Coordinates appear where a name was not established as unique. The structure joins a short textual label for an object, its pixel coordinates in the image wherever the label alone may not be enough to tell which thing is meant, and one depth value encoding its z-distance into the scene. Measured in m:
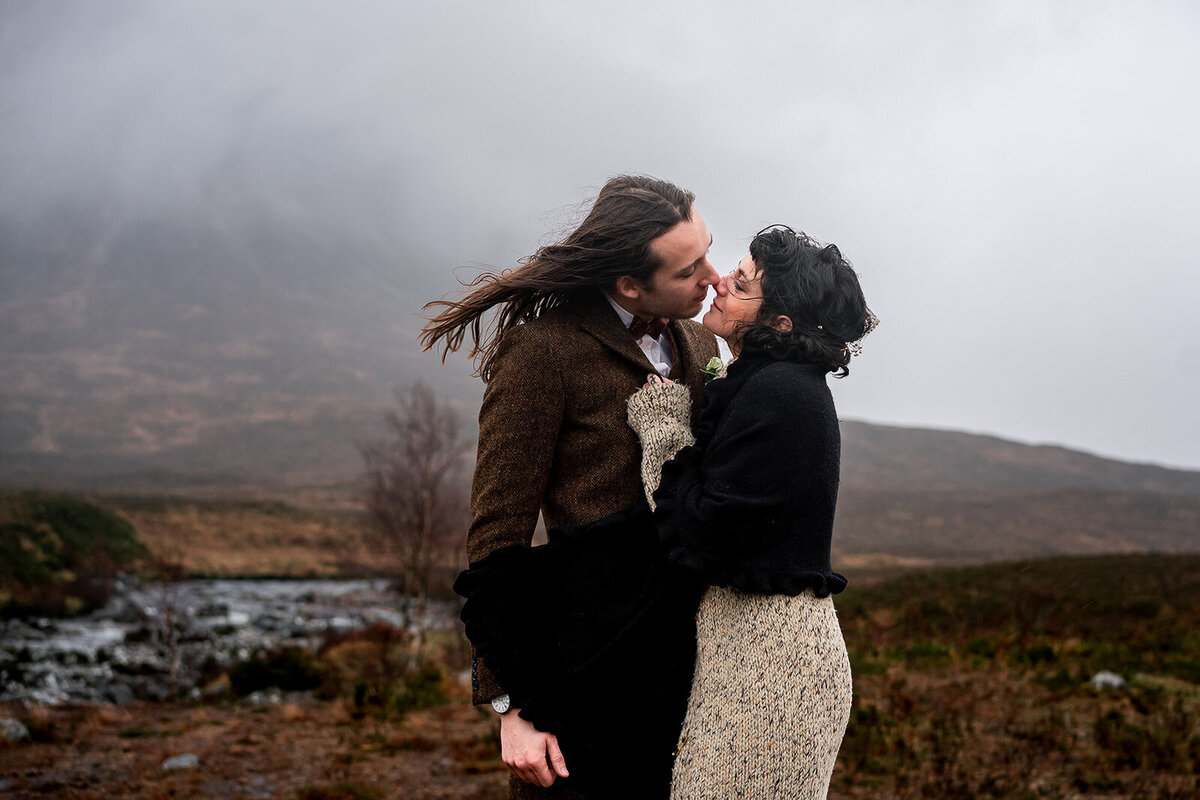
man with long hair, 2.09
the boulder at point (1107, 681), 8.75
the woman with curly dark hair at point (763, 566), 1.86
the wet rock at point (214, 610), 30.23
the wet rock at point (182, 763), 8.54
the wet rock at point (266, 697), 14.59
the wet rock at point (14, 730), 10.07
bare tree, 24.98
